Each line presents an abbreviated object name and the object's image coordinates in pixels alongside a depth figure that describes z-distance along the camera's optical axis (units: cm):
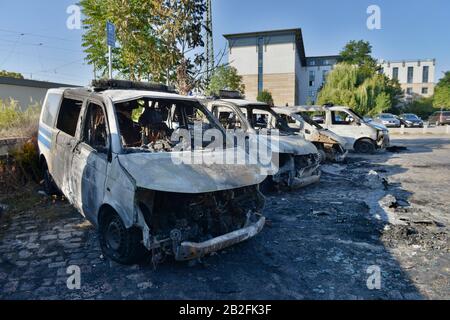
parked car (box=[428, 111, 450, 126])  3394
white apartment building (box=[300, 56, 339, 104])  7829
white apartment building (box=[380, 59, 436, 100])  8300
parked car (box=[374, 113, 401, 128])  3216
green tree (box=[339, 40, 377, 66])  5853
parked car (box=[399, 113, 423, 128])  3325
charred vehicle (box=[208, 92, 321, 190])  672
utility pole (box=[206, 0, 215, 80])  1114
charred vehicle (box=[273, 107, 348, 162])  1024
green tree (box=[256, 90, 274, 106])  3856
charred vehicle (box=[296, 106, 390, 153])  1262
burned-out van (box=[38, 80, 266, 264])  338
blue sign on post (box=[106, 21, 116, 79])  713
